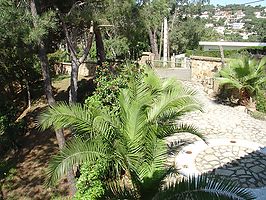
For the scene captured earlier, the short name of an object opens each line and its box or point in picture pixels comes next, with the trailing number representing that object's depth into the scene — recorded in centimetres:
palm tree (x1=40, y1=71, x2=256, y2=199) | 517
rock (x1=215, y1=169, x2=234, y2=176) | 741
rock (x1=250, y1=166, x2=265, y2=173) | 743
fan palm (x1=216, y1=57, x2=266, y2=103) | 1203
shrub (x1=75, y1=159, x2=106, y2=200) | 647
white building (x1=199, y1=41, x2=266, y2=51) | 3320
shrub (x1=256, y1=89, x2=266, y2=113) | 1195
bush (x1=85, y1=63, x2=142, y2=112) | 869
